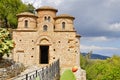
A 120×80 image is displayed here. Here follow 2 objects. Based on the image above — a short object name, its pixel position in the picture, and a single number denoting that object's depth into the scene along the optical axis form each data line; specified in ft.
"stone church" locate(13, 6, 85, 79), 49.57
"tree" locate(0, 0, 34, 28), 64.36
